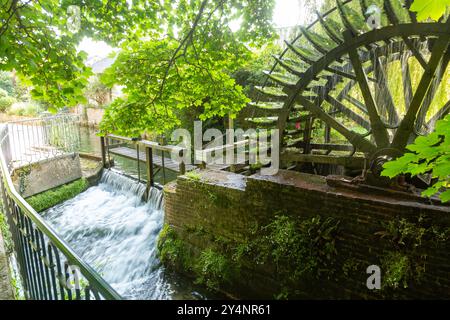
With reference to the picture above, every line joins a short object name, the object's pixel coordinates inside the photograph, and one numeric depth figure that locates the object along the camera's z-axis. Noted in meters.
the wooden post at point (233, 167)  6.05
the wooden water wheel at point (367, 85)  3.90
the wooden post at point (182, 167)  6.63
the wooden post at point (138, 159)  8.69
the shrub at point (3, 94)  22.27
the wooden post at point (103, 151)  9.65
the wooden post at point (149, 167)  7.93
